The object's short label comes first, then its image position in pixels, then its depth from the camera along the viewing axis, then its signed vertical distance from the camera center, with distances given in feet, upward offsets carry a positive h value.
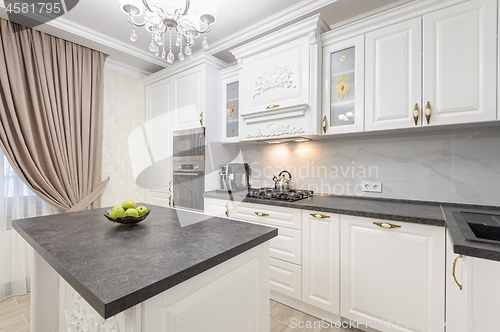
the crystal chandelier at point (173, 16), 4.89 +3.23
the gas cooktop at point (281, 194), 7.04 -0.92
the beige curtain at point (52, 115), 7.50 +1.74
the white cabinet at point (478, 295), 3.20 -1.83
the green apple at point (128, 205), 4.43 -0.76
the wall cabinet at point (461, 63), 4.84 +2.22
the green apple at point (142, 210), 4.31 -0.85
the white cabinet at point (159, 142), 10.33 +1.04
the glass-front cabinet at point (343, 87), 6.34 +2.20
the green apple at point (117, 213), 4.10 -0.84
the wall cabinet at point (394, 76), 5.60 +2.21
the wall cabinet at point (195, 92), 9.03 +2.92
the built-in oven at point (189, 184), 9.07 -0.77
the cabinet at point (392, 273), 4.71 -2.34
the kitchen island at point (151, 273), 2.28 -1.13
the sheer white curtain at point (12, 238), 7.50 -2.40
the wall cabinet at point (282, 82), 6.86 +2.63
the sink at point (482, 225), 4.25 -1.08
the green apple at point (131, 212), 4.13 -0.84
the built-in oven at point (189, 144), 9.04 +0.81
